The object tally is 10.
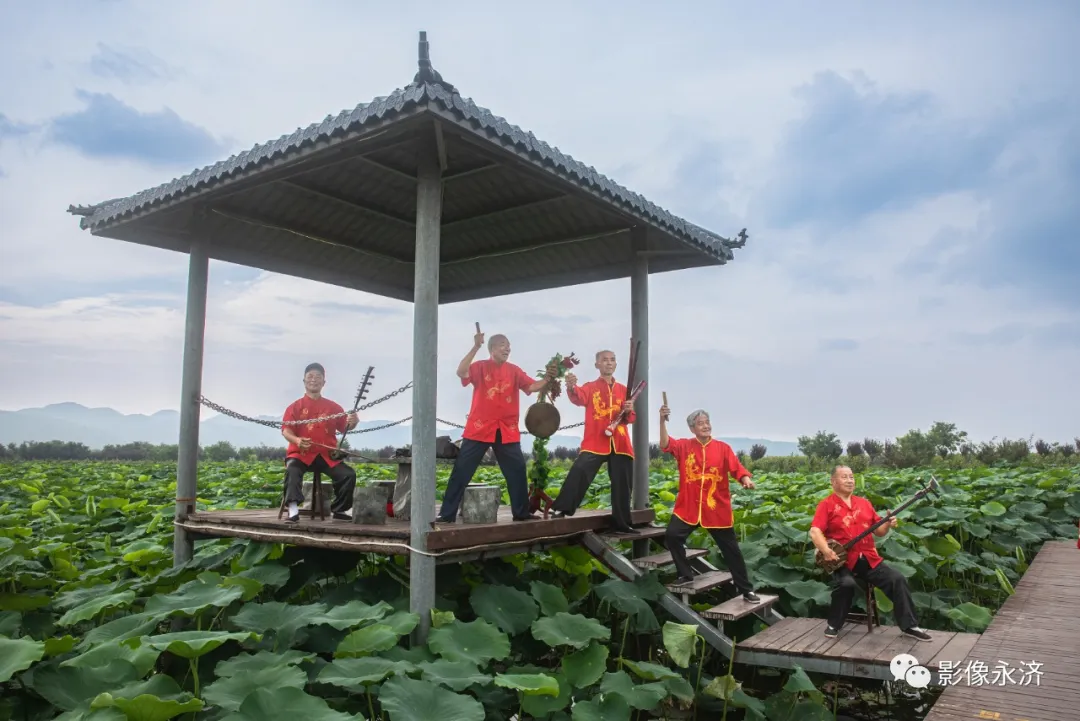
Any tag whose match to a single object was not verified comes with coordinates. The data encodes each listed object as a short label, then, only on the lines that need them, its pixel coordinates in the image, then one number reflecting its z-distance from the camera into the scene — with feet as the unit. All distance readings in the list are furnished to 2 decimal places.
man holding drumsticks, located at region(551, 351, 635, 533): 21.43
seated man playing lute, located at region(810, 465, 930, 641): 17.34
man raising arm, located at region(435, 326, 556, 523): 19.66
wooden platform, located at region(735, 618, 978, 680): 15.93
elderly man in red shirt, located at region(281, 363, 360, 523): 20.65
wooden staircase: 18.39
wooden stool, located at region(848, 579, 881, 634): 17.72
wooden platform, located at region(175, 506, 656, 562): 17.37
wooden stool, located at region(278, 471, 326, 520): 20.83
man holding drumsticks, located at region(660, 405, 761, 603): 19.67
